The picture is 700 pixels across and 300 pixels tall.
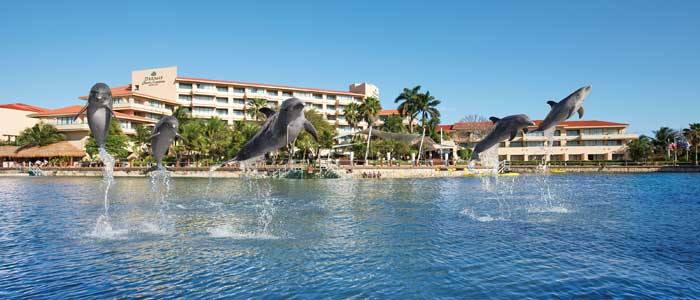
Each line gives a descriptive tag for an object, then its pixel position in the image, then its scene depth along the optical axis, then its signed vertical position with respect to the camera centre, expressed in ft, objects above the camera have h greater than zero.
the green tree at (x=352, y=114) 273.95 +31.16
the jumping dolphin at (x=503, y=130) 56.29 +4.14
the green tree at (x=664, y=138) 283.79 +14.01
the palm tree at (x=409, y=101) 288.71 +40.55
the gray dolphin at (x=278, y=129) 35.24 +2.94
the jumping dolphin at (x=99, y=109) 39.11 +5.22
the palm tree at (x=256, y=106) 259.74 +35.57
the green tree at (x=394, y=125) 276.21 +24.60
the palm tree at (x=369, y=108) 272.51 +34.26
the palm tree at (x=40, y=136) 249.55 +18.73
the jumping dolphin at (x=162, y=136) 45.73 +3.25
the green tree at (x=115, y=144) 221.87 +12.24
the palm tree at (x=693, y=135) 267.18 +14.93
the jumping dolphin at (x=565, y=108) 55.16 +6.61
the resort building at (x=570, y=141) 300.81 +14.04
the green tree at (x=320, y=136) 205.43 +13.51
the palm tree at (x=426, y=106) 288.51 +37.20
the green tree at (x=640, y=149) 280.31 +7.14
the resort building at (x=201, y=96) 277.64 +48.19
